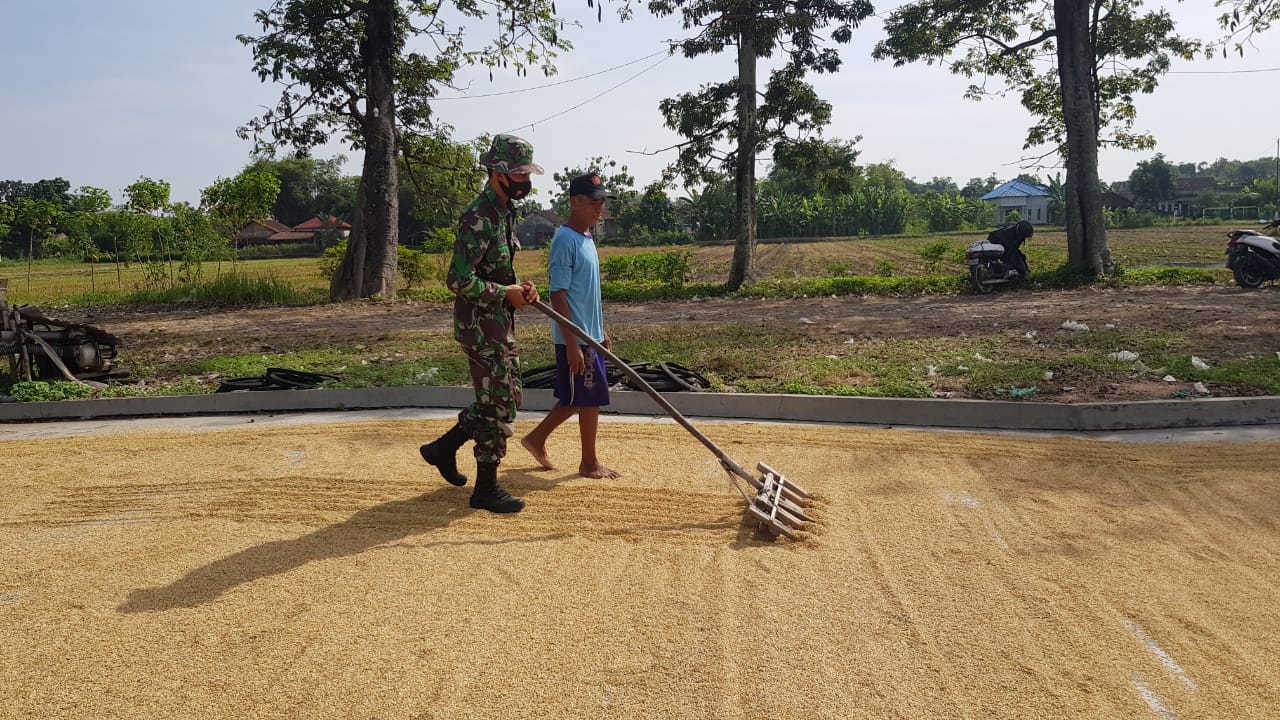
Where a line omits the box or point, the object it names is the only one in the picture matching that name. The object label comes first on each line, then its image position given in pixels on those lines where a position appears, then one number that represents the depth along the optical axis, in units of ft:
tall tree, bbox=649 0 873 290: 55.62
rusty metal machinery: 27.57
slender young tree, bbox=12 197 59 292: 72.69
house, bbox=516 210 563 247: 256.93
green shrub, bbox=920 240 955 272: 69.41
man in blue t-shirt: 15.98
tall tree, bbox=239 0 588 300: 59.47
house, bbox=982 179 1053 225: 277.85
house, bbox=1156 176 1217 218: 255.91
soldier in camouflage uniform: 14.57
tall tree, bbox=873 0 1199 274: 51.80
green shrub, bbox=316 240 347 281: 66.26
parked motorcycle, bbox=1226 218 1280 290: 46.29
